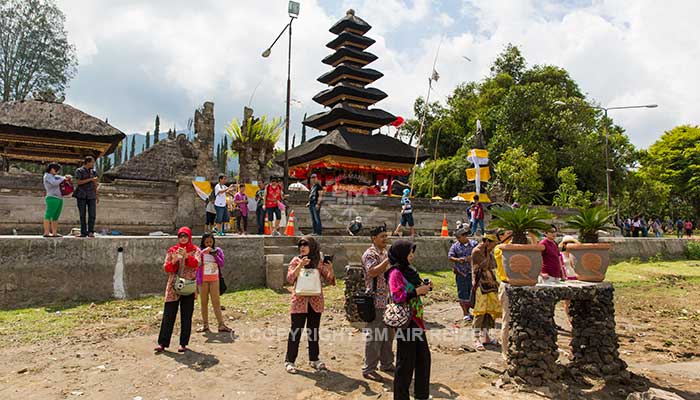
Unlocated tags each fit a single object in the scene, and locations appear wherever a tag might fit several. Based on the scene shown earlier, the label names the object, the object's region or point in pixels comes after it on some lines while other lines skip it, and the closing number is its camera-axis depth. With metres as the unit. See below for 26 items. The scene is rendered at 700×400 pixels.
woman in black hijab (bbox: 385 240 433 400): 3.91
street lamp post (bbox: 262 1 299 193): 16.58
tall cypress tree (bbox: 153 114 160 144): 52.33
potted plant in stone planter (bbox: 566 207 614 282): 5.33
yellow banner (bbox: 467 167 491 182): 17.09
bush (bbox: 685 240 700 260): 17.70
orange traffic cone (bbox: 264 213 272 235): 12.54
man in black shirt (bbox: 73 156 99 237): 8.12
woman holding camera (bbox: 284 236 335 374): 5.04
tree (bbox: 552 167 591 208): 26.16
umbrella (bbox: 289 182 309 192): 26.05
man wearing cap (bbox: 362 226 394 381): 4.93
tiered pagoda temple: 23.62
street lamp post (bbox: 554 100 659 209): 26.91
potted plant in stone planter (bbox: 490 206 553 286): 4.85
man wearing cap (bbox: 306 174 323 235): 11.01
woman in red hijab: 5.57
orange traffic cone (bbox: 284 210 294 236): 12.02
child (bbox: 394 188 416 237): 12.79
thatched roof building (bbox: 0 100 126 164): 14.23
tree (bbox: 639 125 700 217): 40.12
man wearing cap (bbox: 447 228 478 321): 7.02
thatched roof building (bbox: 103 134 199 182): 20.72
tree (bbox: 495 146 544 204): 26.50
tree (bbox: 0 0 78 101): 28.25
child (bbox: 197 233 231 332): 6.38
